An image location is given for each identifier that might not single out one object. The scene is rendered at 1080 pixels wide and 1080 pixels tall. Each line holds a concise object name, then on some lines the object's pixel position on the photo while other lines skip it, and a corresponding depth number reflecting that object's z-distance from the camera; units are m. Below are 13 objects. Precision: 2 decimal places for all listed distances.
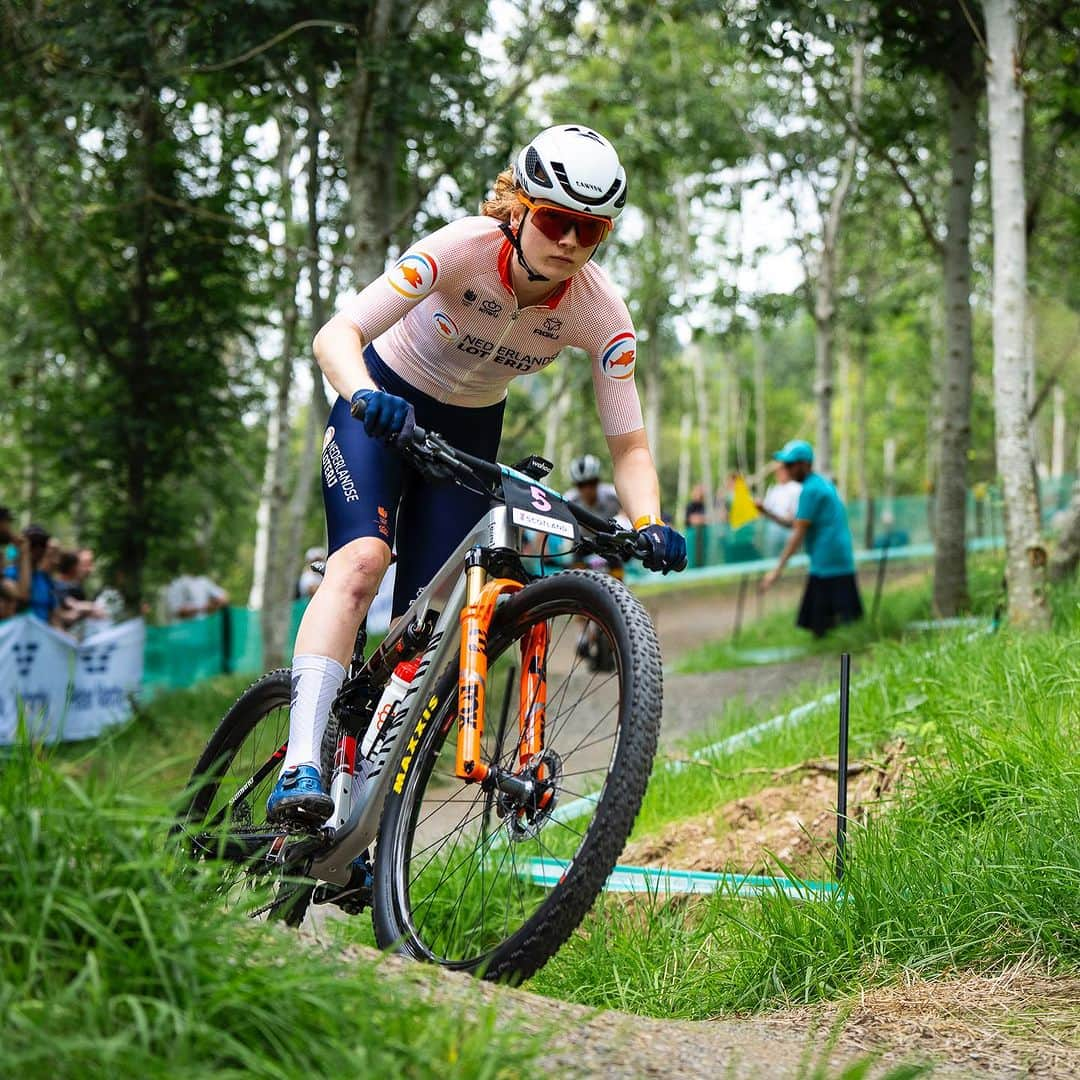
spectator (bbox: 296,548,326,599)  17.75
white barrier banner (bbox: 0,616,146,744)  10.59
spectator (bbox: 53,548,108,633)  11.73
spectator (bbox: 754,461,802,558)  12.16
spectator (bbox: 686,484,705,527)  27.89
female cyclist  3.47
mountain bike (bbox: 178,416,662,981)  2.90
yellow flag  13.42
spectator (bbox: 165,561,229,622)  17.12
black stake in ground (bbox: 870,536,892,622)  11.04
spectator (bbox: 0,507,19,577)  10.62
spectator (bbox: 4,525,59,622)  11.19
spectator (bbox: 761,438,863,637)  11.16
